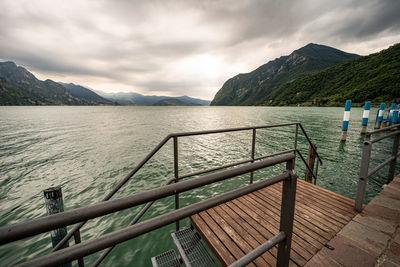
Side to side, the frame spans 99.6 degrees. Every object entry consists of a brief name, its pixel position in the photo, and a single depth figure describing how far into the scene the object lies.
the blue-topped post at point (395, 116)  19.74
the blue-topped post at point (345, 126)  15.23
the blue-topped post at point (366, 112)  16.97
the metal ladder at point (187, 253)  2.88
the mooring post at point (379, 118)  19.69
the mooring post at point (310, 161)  6.03
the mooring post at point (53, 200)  2.27
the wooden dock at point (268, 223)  2.40
